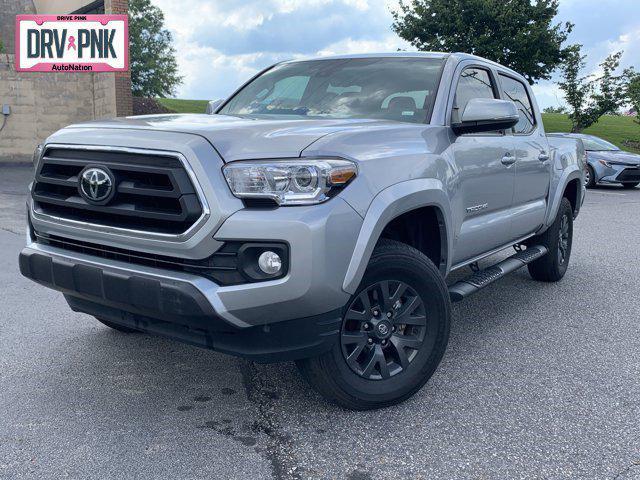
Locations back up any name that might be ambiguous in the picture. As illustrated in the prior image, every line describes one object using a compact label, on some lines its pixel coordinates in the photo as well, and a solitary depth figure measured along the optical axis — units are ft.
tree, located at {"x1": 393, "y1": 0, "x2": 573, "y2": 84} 90.02
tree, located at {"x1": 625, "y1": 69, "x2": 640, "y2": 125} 93.04
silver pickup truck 8.77
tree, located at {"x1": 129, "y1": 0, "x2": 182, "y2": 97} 150.61
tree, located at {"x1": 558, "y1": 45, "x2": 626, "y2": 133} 96.63
